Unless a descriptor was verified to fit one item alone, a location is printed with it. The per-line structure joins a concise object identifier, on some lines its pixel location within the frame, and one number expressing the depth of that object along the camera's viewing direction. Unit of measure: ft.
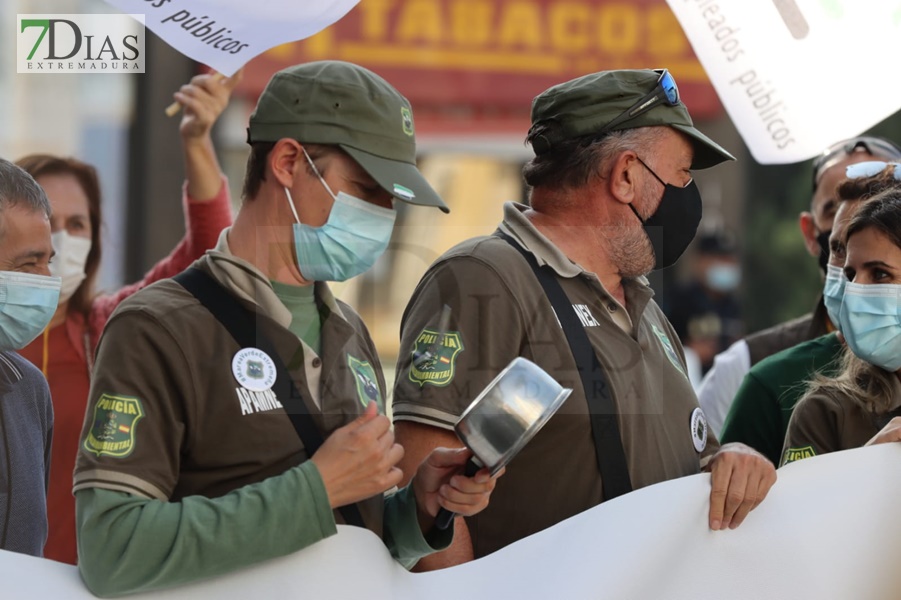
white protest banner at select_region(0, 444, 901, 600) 16.07
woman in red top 23.30
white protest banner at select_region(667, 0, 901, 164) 23.67
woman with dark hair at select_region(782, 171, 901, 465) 18.89
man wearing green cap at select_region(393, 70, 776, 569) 17.06
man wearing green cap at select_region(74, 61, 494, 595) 13.32
